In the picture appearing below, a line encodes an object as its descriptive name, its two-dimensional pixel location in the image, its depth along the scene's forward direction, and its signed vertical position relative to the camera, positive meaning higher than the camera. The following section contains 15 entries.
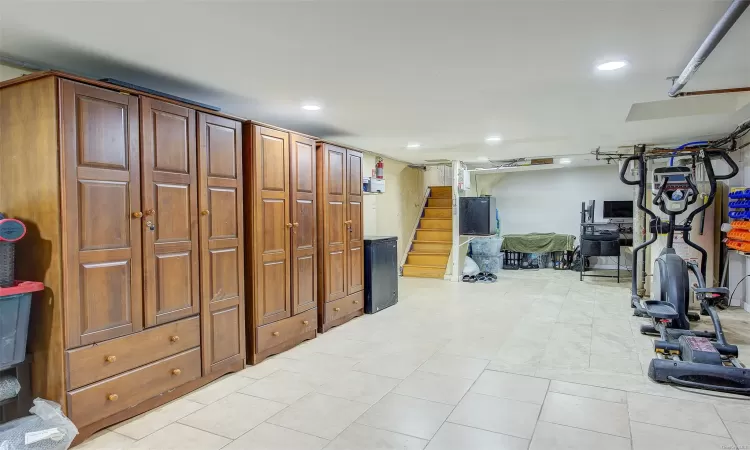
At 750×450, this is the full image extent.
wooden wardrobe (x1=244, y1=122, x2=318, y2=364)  3.46 -0.20
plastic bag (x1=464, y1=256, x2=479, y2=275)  7.70 -0.95
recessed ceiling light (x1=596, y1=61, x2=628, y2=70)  2.69 +1.00
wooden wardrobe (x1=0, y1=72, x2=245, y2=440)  2.21 -0.11
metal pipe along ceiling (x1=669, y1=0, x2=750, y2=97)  1.75 +0.87
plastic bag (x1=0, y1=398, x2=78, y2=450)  2.01 -1.05
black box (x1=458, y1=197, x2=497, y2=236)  7.48 +0.01
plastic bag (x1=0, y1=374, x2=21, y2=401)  2.10 -0.86
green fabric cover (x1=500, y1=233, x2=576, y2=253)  8.95 -0.58
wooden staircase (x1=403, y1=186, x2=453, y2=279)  8.05 -0.46
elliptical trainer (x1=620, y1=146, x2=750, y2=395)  2.94 -0.89
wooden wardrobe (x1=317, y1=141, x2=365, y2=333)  4.41 -0.21
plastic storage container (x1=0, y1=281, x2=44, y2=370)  2.06 -0.50
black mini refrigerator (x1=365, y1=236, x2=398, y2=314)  5.23 -0.73
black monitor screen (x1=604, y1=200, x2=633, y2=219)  8.70 +0.13
